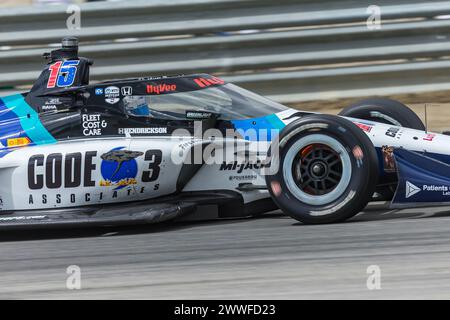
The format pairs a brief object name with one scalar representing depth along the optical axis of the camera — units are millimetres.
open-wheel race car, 13016
